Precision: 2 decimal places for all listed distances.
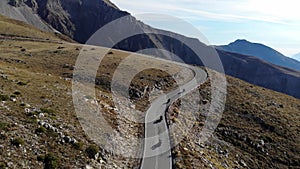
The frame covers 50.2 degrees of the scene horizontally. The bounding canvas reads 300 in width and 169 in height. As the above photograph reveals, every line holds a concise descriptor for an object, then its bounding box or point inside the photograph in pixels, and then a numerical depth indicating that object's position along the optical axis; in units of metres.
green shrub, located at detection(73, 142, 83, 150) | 34.06
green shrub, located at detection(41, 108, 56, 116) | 38.66
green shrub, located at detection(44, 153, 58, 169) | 29.36
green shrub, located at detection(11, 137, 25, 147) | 30.23
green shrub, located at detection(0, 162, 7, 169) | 26.77
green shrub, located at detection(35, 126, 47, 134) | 33.44
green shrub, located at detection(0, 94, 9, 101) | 38.11
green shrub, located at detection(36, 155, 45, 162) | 29.65
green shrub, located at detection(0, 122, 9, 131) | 31.47
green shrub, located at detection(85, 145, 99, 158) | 34.03
